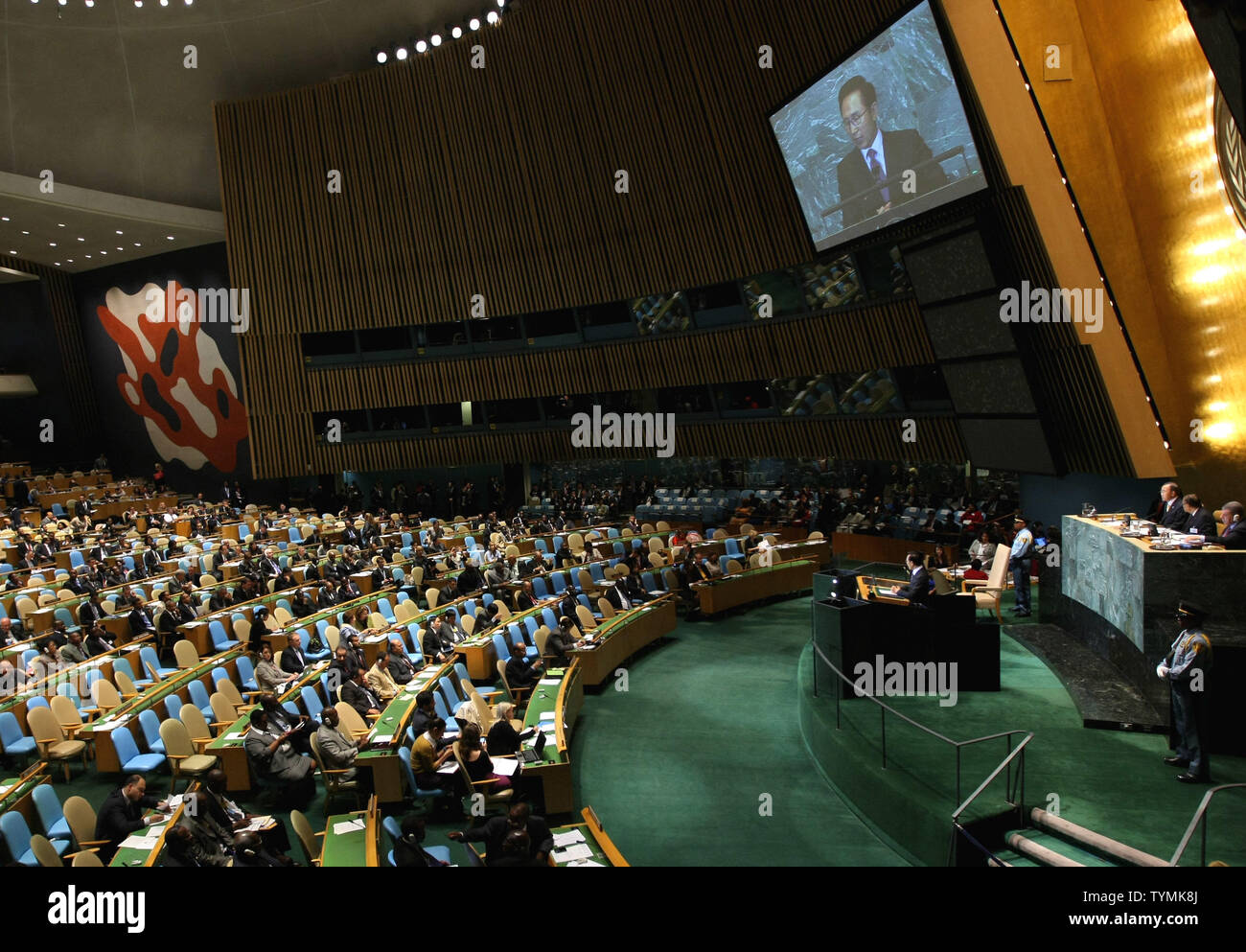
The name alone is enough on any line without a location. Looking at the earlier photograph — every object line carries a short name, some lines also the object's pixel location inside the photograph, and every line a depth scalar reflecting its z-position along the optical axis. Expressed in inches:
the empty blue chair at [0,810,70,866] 220.1
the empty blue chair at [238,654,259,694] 373.4
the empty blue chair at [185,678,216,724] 339.9
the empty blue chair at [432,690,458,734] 341.1
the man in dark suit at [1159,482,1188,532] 324.2
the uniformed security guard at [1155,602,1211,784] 234.2
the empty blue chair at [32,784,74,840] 239.8
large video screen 416.2
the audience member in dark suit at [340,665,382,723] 335.6
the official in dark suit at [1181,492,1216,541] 299.4
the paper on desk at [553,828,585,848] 236.8
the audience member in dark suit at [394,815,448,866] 203.8
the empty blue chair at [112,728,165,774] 293.9
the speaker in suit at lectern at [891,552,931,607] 341.1
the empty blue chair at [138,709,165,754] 307.4
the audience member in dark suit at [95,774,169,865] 232.1
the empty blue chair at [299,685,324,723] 335.6
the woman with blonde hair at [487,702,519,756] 303.7
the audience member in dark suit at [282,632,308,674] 381.4
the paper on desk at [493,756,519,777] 288.2
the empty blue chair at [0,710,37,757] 301.3
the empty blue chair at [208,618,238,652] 432.5
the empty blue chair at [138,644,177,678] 386.6
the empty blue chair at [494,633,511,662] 427.2
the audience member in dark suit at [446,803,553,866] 214.1
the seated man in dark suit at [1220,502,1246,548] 272.5
